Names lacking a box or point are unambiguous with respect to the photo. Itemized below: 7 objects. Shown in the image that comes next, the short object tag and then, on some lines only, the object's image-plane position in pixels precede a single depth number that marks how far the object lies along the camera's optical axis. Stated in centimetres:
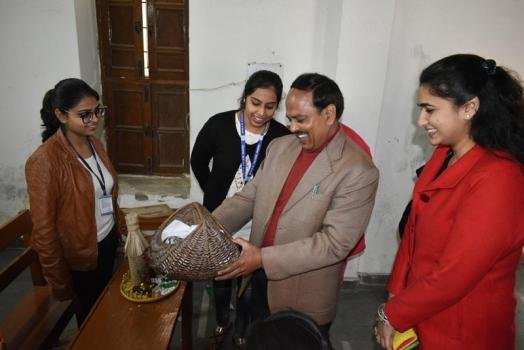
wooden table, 147
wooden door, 344
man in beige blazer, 154
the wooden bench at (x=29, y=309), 186
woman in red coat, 118
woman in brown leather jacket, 186
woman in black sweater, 214
